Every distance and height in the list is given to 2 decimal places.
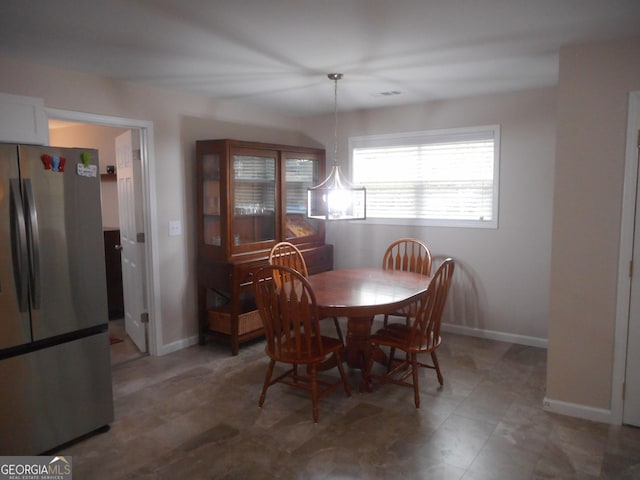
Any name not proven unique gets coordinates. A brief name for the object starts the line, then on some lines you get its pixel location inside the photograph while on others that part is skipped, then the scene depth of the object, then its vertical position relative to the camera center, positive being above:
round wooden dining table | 2.77 -0.67
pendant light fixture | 3.25 -0.03
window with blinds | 4.21 +0.24
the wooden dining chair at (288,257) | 3.85 -0.52
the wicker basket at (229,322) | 3.97 -1.12
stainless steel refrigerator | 2.24 -0.55
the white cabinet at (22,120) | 2.38 +0.45
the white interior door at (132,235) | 3.83 -0.31
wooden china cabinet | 3.90 -0.20
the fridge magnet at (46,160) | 2.34 +0.22
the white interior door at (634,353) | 2.59 -0.94
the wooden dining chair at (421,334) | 2.91 -0.97
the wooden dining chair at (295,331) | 2.70 -0.85
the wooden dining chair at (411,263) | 3.93 -0.61
